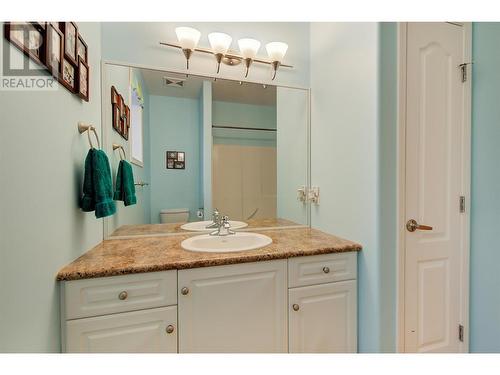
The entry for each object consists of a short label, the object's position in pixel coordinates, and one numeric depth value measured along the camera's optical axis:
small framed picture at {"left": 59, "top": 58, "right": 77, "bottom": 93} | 0.96
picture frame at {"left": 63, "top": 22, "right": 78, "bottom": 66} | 0.96
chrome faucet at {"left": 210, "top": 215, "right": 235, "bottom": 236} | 1.52
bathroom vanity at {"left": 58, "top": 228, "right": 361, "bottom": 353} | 0.98
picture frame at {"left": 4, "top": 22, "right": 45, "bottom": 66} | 0.70
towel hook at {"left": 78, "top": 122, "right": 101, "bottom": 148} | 1.11
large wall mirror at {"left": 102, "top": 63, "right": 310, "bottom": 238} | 1.49
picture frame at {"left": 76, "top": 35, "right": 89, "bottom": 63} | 1.08
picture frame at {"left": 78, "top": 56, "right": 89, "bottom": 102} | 1.08
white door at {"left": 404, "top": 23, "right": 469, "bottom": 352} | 1.28
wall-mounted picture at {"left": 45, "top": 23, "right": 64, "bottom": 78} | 0.85
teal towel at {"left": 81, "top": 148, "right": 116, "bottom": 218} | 1.05
